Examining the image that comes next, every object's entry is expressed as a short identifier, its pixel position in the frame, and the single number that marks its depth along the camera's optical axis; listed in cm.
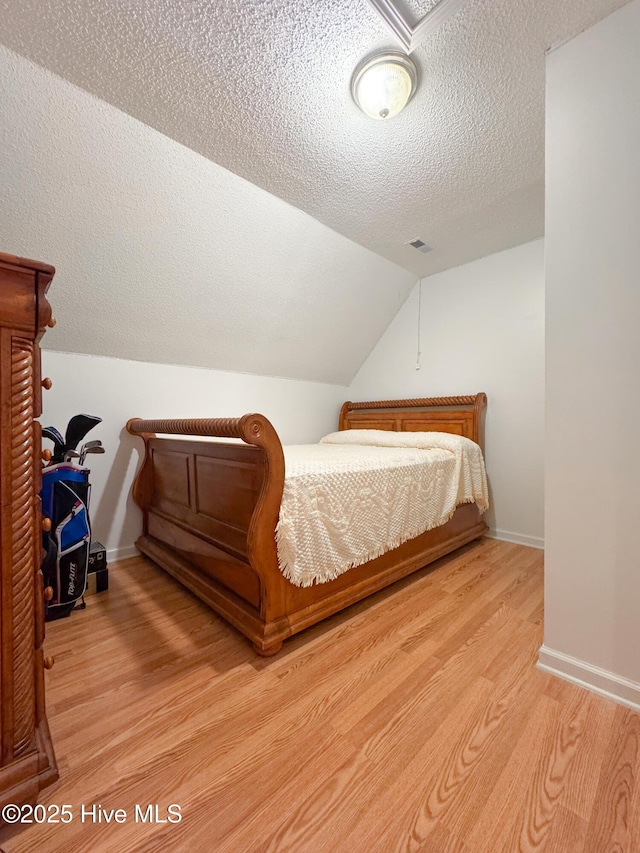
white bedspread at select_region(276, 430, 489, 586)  144
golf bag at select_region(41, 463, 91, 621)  164
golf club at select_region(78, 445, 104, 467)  185
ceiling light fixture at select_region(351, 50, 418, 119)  138
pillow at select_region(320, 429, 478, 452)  250
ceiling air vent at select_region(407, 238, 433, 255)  270
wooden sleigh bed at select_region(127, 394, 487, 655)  135
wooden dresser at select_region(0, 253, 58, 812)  76
